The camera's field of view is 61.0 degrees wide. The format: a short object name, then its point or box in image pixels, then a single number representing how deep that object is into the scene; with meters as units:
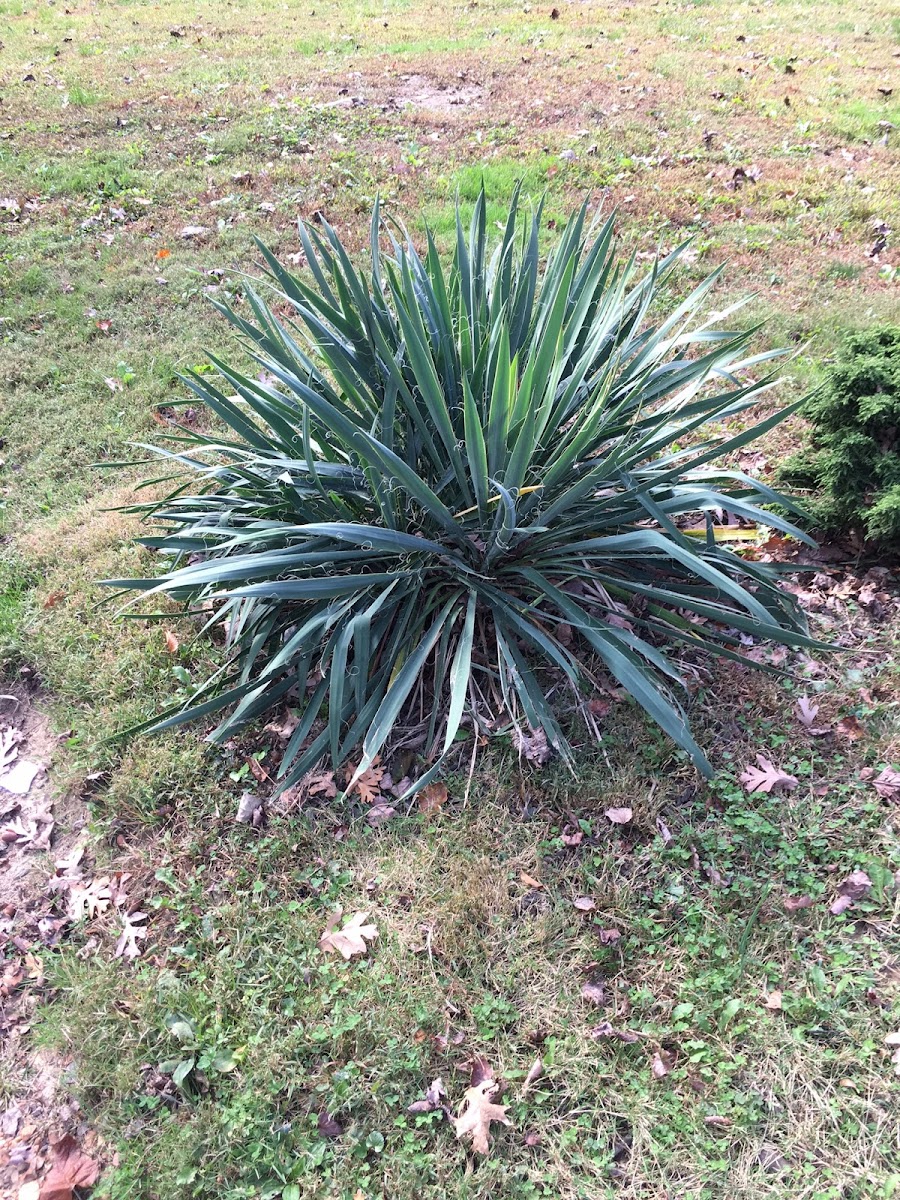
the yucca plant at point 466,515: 2.54
